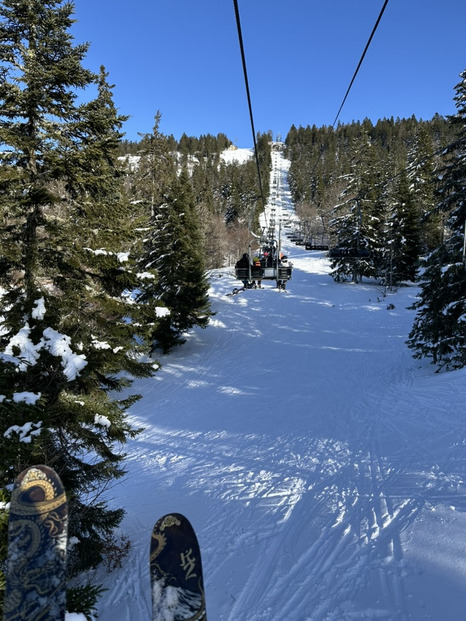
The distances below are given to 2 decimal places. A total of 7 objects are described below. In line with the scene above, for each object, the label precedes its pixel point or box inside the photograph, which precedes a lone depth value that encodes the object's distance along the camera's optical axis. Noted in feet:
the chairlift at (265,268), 55.93
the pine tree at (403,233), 127.34
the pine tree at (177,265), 82.33
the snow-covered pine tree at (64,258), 20.63
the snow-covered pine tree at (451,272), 50.90
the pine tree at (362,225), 126.54
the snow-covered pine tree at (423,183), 147.33
